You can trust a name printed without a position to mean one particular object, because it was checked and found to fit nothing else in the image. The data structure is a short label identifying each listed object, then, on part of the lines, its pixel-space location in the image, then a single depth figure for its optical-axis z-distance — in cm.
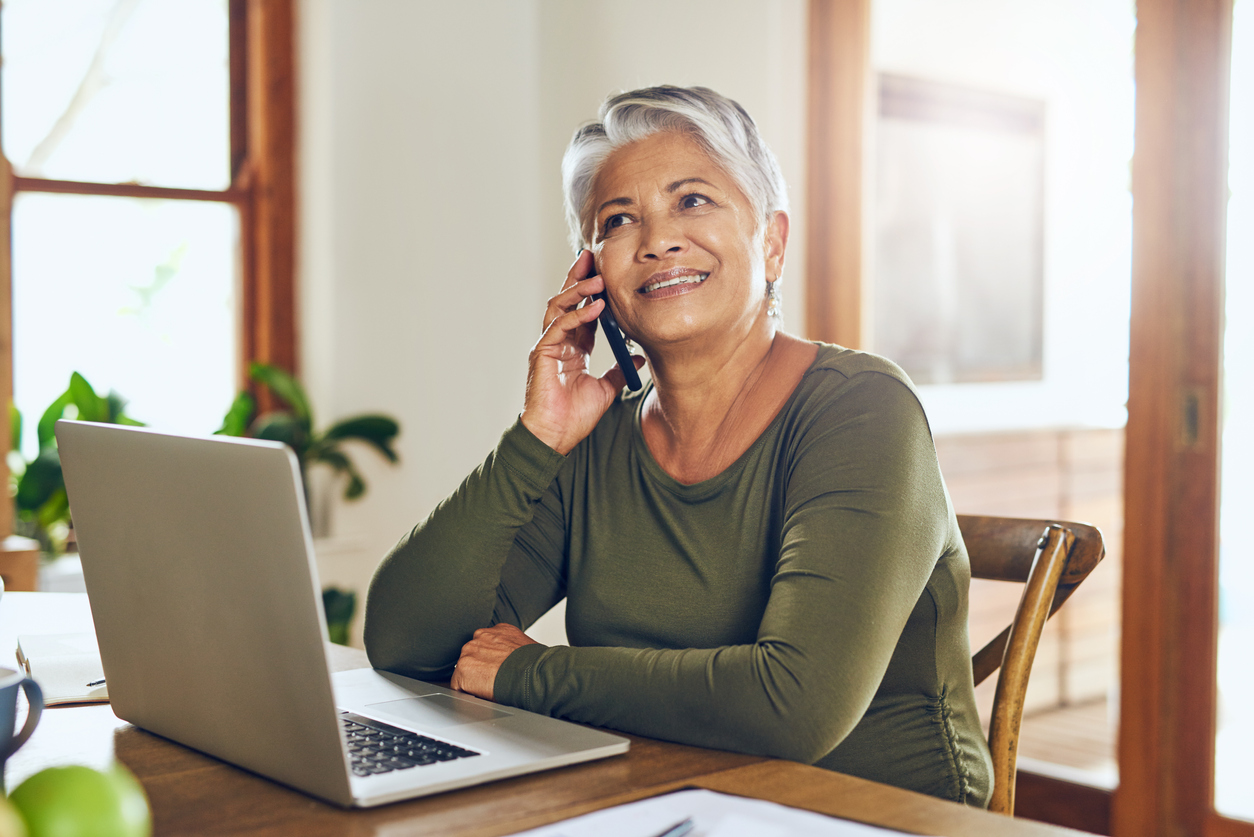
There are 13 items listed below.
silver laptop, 71
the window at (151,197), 304
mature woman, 98
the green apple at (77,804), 47
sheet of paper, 69
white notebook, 106
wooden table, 72
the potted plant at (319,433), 309
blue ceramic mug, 66
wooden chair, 117
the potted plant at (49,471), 274
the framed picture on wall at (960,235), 304
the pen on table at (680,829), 68
